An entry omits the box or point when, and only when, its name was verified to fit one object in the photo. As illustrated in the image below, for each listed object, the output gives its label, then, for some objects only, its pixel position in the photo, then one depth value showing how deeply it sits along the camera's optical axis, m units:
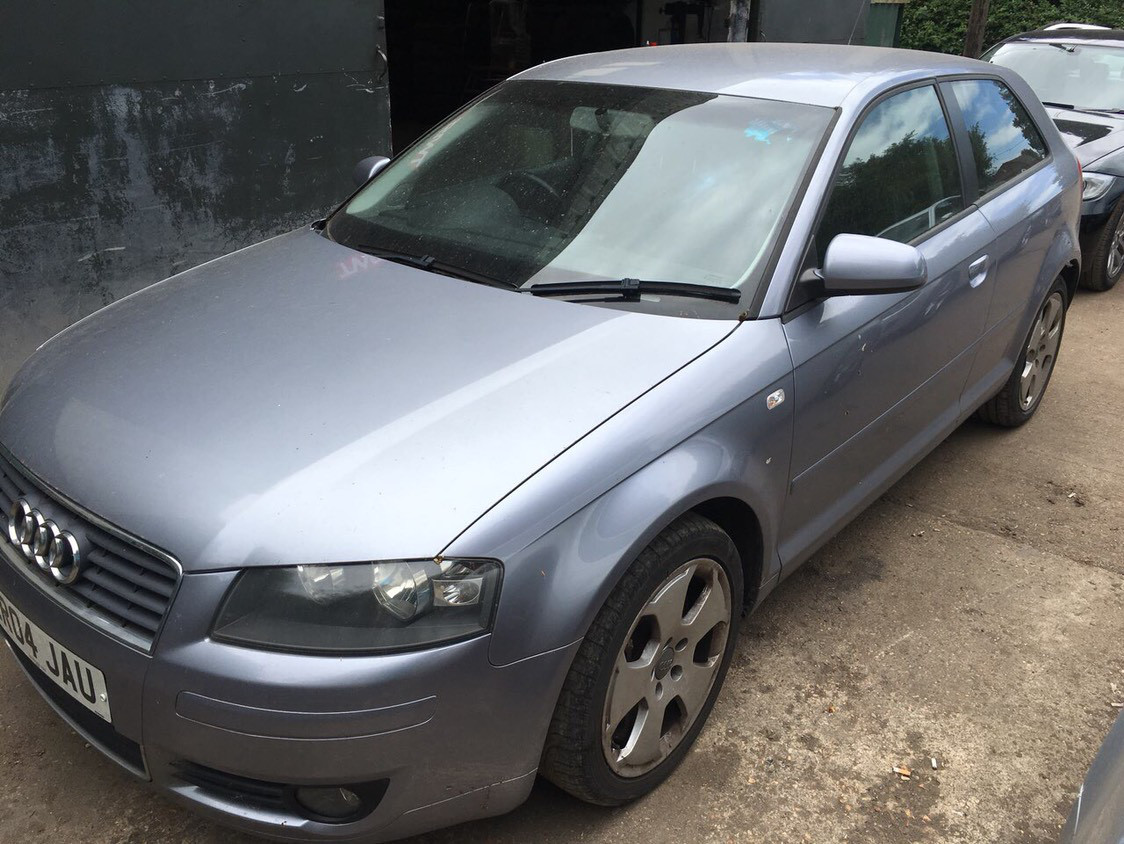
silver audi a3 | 1.78
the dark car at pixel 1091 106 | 6.40
